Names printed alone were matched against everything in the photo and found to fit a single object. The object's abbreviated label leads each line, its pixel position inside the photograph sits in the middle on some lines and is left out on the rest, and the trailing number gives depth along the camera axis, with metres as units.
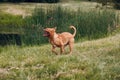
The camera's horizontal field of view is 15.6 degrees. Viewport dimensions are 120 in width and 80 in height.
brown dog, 11.12
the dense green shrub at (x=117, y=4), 26.75
